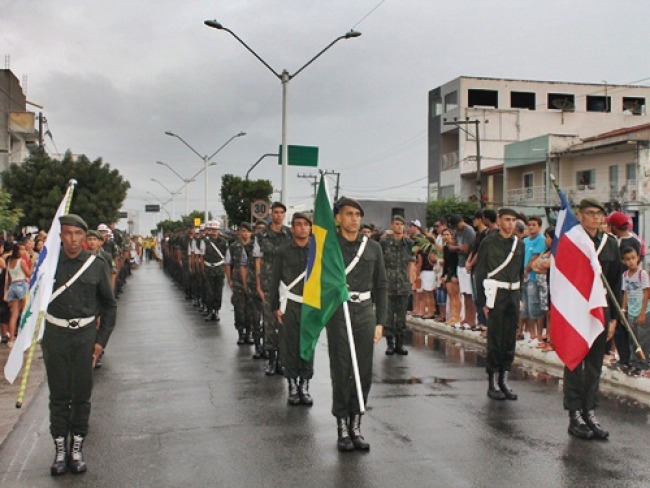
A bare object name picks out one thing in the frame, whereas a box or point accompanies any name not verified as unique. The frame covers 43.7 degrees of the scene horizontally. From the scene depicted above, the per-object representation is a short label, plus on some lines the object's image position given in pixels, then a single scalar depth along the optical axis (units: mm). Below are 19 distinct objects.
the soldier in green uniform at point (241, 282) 13250
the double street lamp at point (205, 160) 41469
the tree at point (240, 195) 48625
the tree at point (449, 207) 49969
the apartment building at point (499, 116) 58250
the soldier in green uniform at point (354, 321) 6691
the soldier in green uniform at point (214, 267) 18375
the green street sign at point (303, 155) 22141
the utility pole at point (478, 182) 39162
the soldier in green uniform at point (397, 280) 12324
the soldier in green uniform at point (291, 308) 8641
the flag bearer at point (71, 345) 6168
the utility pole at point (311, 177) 77544
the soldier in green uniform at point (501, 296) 8641
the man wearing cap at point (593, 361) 7039
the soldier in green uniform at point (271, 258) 10328
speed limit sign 25297
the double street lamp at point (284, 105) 22623
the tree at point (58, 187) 33531
